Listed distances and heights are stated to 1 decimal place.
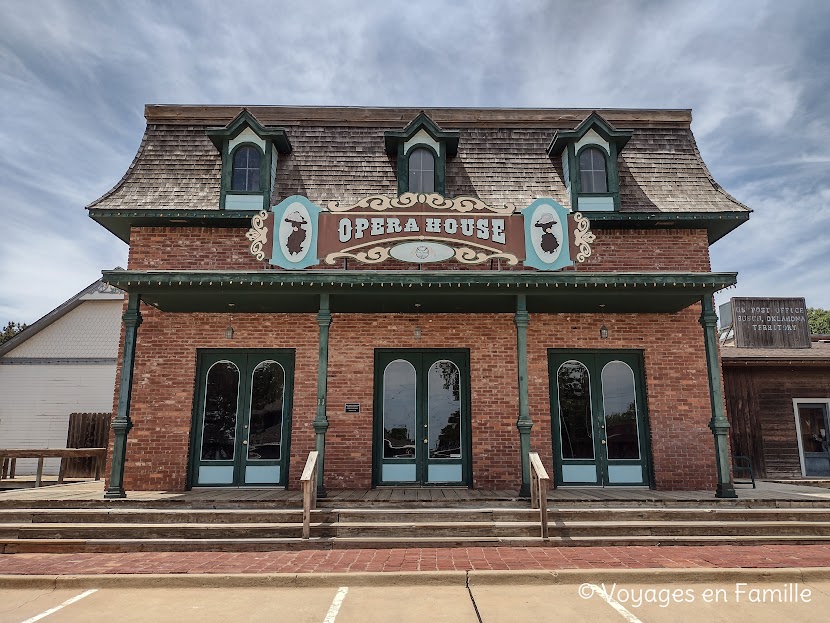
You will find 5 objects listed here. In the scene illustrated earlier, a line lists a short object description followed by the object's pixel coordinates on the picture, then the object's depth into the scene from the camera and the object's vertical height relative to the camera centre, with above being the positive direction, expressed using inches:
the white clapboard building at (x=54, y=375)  645.3 +47.6
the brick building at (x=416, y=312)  377.4 +76.5
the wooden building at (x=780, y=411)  490.3 +3.1
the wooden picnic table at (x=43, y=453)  410.0 -29.5
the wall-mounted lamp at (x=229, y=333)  412.2 +60.7
